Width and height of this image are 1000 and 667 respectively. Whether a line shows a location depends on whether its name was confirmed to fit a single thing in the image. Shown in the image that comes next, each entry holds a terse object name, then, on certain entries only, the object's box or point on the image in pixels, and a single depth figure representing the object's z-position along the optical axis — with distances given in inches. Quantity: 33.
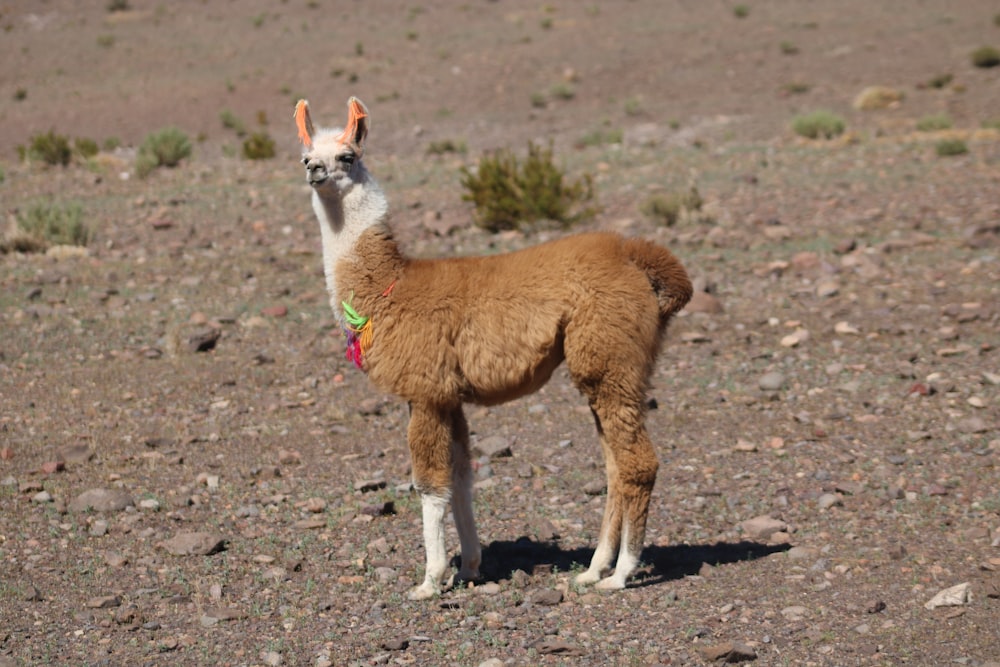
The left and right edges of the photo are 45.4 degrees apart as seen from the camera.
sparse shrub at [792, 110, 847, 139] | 932.6
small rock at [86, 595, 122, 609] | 261.6
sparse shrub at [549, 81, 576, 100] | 1298.0
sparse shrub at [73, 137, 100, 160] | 965.5
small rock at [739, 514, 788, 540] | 297.6
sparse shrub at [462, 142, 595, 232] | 636.7
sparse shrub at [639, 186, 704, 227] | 625.6
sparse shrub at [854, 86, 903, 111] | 1115.3
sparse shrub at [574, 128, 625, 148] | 991.4
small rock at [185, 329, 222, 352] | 462.6
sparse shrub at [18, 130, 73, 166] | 928.3
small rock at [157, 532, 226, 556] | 292.0
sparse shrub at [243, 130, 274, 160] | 962.1
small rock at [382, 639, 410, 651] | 239.1
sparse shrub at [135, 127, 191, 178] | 877.8
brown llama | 253.6
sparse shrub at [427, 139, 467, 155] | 972.6
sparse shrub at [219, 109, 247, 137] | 1234.0
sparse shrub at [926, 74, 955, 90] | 1175.6
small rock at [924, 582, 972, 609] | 244.5
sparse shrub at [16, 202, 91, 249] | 625.9
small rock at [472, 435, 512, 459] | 357.1
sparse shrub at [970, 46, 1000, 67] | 1219.9
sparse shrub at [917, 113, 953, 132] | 938.7
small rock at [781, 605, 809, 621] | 244.8
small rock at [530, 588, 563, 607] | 259.6
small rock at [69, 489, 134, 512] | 319.9
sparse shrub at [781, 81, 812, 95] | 1236.5
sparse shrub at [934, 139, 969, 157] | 753.0
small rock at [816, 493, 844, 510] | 310.8
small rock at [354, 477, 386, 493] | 334.3
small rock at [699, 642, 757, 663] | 225.0
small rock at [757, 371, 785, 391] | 407.5
